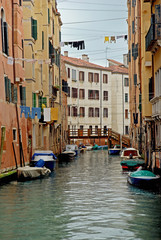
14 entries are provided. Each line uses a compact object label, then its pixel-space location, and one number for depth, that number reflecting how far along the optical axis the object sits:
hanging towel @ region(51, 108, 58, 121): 36.67
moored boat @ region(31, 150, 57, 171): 29.36
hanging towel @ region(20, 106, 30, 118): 27.61
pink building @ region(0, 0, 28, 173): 24.17
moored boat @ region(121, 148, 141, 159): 34.58
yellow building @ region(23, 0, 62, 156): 32.88
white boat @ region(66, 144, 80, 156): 48.30
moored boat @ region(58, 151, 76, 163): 42.28
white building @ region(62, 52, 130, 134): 66.88
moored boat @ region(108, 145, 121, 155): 49.69
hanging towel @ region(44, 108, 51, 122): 35.02
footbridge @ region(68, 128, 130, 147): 54.03
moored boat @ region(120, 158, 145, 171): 28.78
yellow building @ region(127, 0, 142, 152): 37.88
